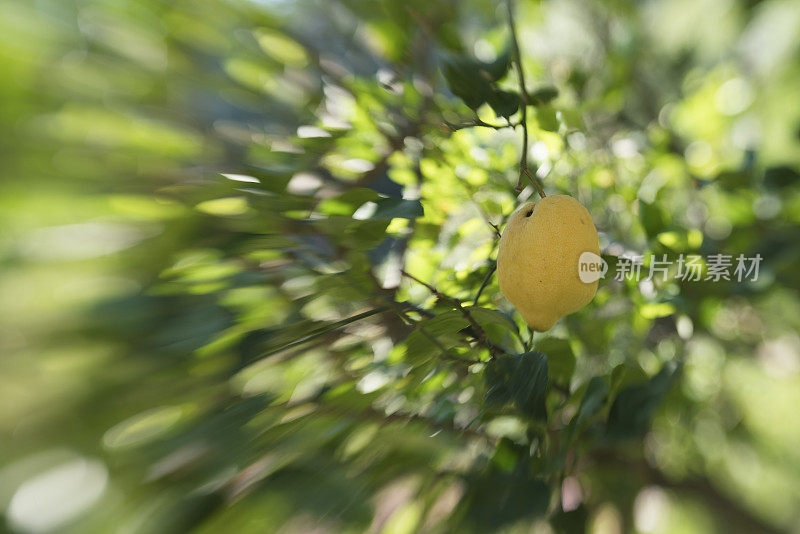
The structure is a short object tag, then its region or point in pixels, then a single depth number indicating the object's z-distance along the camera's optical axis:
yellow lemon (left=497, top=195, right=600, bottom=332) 0.35
